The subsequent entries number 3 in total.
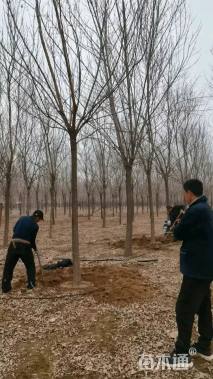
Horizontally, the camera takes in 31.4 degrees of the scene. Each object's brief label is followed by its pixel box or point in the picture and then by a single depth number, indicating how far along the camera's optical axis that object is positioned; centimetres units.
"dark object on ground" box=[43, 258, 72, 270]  722
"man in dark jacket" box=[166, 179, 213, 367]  330
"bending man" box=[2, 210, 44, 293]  596
